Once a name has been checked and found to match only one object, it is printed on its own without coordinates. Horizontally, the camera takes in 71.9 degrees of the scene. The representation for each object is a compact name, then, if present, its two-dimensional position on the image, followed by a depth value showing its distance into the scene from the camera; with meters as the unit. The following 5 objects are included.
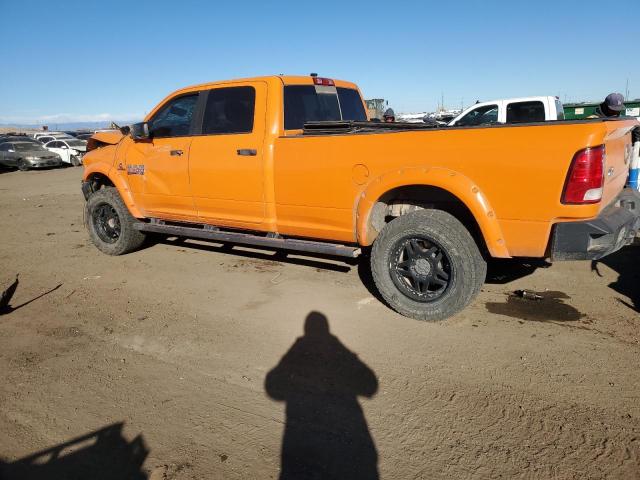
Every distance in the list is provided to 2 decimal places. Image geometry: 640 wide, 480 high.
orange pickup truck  3.05
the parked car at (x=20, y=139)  23.11
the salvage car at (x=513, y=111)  8.70
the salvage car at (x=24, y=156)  21.56
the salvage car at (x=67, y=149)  23.34
